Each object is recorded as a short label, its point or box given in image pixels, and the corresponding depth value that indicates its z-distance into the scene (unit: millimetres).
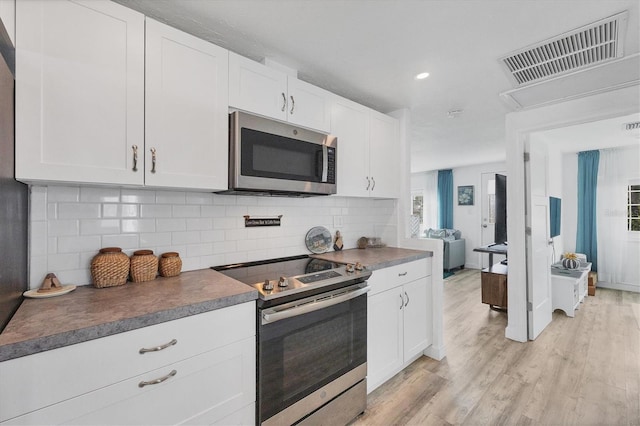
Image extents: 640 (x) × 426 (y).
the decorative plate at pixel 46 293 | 1200
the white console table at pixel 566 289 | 3582
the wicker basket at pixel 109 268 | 1376
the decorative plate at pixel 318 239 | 2428
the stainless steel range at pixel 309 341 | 1394
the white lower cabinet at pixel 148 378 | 871
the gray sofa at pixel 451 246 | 6090
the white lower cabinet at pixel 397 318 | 2014
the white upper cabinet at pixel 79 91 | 1110
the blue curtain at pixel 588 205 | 5004
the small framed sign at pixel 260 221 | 2055
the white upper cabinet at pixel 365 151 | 2287
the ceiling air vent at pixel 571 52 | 1619
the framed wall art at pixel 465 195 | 6793
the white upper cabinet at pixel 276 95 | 1683
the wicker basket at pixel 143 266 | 1479
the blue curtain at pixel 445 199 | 7117
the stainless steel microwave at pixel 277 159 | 1641
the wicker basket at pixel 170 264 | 1595
